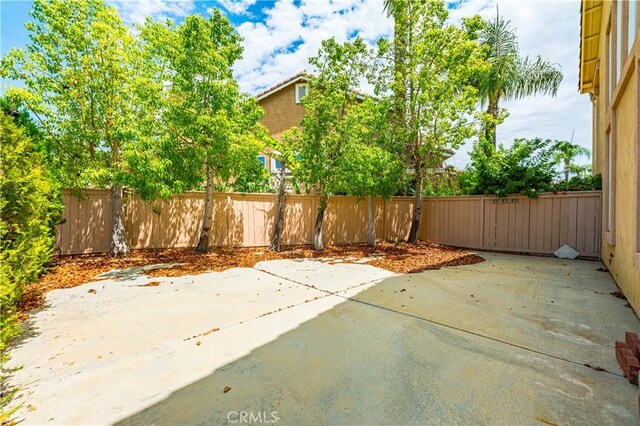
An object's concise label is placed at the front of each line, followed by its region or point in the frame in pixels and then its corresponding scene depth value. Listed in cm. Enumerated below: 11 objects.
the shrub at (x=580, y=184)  778
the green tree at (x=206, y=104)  657
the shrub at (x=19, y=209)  304
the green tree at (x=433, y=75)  873
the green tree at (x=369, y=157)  807
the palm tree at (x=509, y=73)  1271
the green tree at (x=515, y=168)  862
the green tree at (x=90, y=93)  609
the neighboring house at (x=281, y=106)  1446
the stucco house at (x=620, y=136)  326
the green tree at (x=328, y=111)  812
